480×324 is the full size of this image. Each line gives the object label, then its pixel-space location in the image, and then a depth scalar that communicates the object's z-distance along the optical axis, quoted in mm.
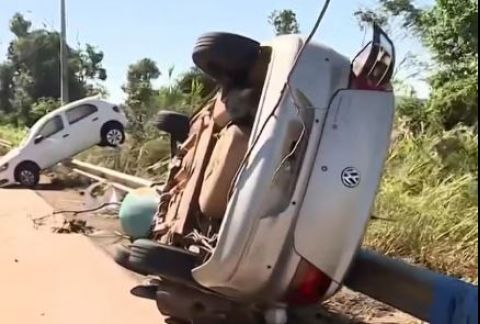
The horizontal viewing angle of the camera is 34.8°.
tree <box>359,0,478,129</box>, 9250
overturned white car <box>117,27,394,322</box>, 3916
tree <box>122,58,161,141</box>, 16844
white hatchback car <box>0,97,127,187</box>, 16984
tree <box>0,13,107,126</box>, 50863
